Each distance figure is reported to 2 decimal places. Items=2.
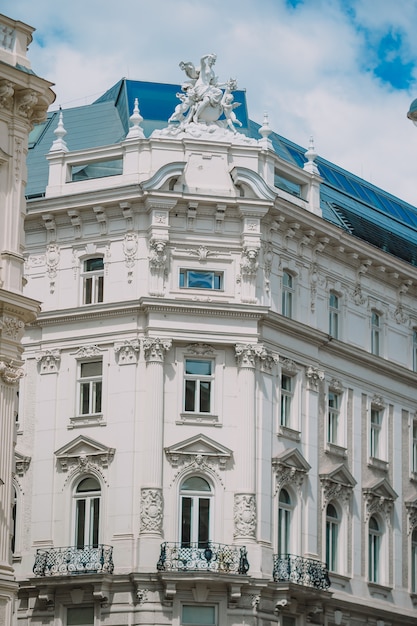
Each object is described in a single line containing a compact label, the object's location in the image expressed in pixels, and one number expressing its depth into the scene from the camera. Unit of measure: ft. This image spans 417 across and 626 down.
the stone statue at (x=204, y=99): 186.70
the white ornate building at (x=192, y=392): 174.29
